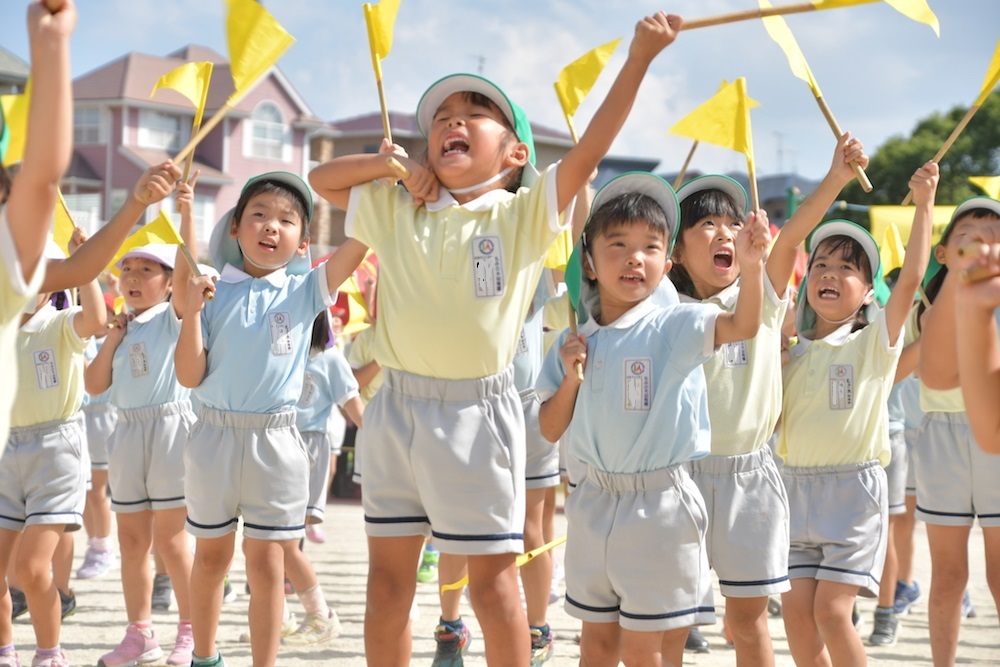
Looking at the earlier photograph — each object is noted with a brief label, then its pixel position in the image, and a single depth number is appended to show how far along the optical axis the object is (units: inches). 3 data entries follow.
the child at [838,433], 182.7
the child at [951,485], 203.0
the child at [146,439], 226.5
